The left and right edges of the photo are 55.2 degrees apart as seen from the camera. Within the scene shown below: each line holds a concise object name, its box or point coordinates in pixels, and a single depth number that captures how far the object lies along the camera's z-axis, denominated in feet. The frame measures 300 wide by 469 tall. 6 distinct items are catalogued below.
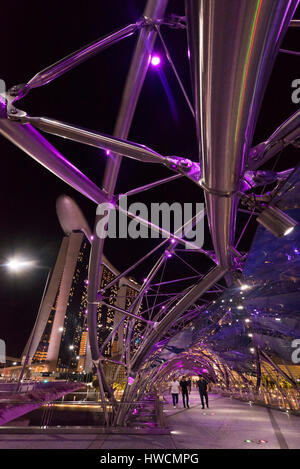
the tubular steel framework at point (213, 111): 8.28
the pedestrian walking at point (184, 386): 79.71
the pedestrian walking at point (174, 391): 82.02
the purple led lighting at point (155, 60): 24.95
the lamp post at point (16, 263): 52.64
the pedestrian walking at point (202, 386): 76.73
